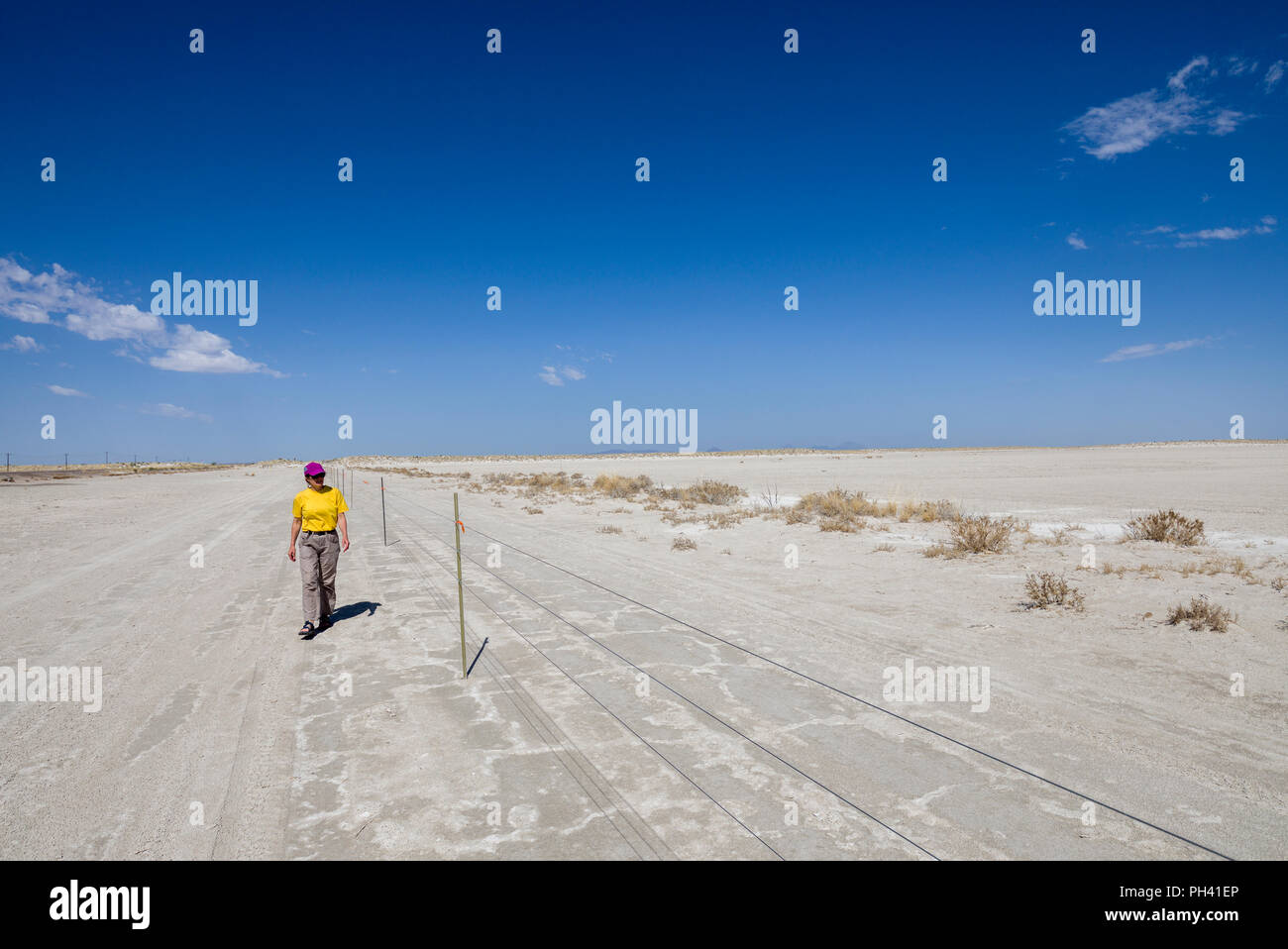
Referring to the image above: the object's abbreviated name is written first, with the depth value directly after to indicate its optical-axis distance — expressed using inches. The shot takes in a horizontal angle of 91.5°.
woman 287.1
